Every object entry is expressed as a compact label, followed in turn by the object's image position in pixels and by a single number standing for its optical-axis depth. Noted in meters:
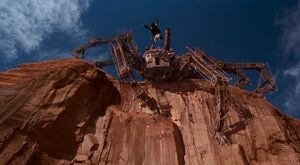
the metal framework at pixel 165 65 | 30.94
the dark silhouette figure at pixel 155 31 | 37.12
